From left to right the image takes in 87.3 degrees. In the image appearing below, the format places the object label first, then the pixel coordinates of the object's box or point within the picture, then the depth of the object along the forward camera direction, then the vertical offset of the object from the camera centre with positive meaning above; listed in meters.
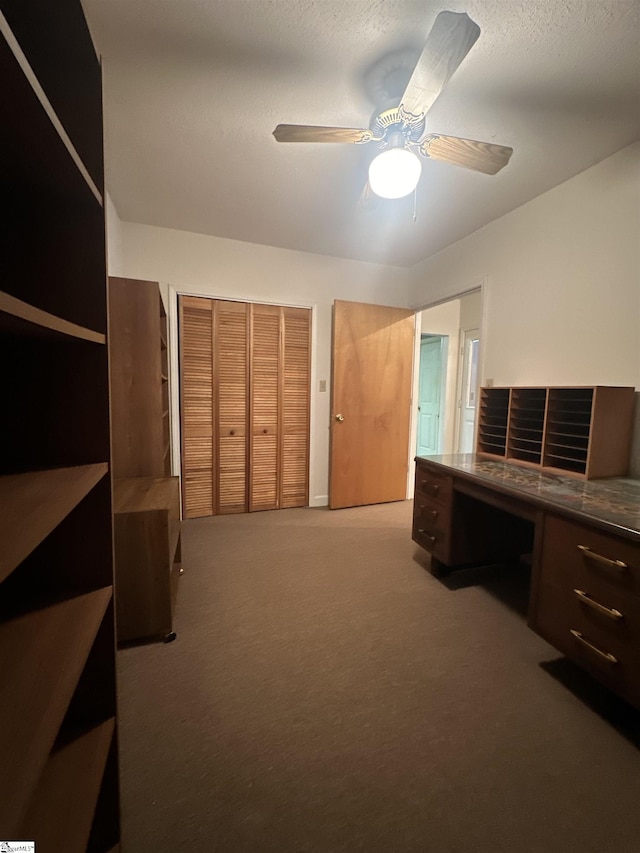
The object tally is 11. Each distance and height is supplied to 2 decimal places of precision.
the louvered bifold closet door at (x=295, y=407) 3.14 -0.13
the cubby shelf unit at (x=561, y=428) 1.69 -0.15
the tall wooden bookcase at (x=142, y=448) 1.52 -0.35
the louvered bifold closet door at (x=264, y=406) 3.03 -0.13
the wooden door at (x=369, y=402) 3.15 -0.06
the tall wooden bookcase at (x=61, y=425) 0.60 -0.09
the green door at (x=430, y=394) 4.83 +0.05
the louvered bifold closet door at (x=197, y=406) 2.83 -0.14
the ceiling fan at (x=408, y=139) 1.17 +1.05
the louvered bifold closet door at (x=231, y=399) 2.92 -0.07
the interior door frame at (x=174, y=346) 2.72 +0.35
